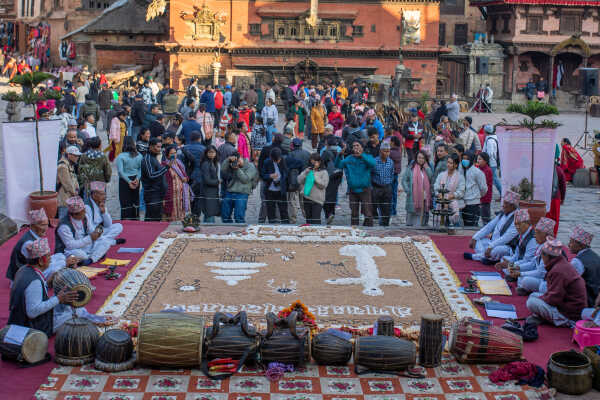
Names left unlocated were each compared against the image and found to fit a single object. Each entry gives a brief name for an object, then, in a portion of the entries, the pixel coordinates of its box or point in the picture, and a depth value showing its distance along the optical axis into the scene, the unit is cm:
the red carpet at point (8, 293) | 702
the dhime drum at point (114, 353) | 738
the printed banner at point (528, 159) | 1236
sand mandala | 896
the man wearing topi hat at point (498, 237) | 1058
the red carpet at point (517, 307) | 791
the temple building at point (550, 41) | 3997
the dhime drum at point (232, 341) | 749
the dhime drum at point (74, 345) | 741
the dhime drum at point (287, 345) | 749
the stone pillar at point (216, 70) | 3538
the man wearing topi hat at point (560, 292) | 827
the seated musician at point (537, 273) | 903
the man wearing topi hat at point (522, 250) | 980
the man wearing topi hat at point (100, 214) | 1065
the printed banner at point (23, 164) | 1196
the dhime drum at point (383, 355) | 742
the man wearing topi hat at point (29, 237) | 859
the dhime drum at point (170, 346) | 739
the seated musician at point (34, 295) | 755
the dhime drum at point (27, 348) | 727
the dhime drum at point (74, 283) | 791
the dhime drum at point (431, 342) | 758
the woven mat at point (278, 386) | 697
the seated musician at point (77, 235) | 1002
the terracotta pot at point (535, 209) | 1121
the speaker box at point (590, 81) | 2978
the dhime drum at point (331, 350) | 753
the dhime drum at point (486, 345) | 757
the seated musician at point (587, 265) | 859
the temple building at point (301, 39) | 3656
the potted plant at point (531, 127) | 1134
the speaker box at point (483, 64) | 4031
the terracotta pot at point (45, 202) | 1162
